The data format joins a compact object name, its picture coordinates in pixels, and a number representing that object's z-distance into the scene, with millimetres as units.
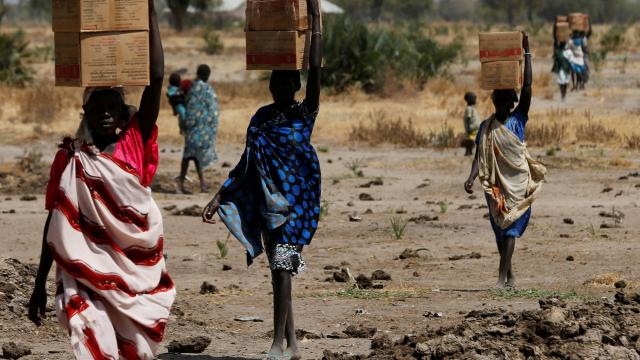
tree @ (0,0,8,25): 92444
